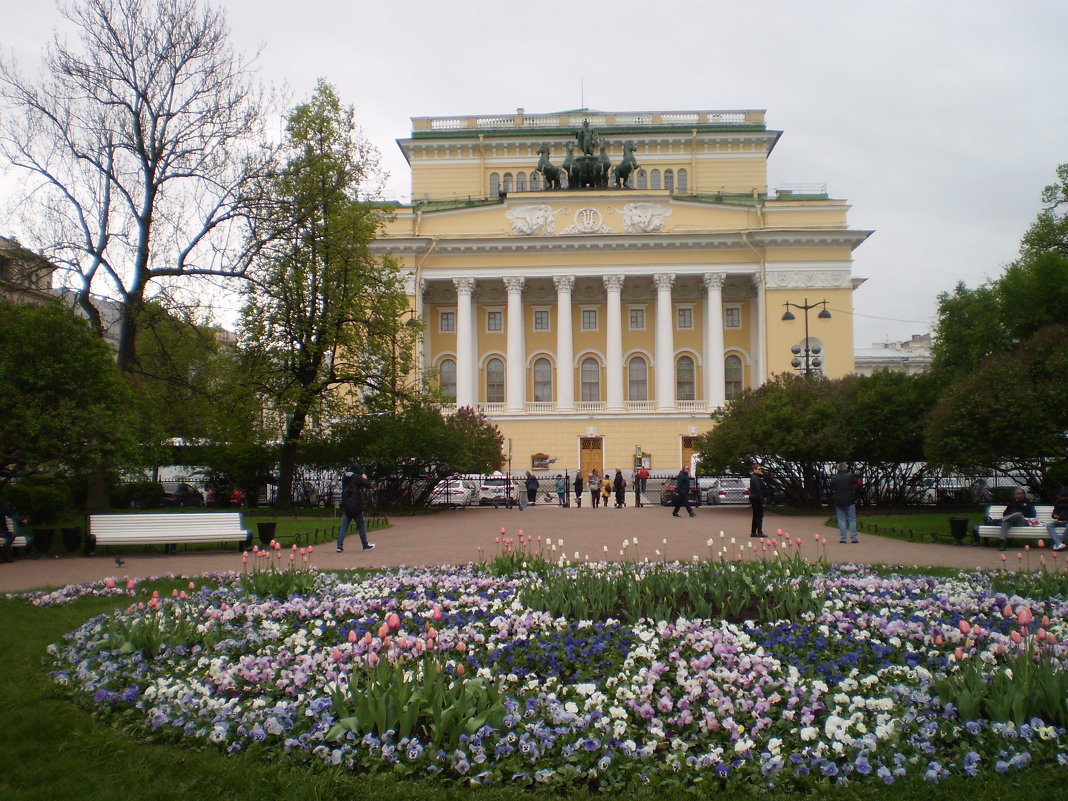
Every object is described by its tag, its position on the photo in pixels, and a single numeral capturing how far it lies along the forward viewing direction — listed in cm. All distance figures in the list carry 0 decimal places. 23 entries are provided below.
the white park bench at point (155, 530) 1611
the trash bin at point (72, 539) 1653
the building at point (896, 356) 9488
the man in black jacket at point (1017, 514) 1631
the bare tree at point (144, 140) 2153
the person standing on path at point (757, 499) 1909
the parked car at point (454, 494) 3266
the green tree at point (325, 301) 2695
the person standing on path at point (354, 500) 1706
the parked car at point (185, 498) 3275
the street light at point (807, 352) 3347
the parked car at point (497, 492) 3481
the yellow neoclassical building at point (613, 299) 5025
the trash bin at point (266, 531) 1761
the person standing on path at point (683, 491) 2658
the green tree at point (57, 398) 1600
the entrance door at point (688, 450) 4978
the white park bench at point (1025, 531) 1655
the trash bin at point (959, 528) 1755
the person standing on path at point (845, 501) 1830
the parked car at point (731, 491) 3328
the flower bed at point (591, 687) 523
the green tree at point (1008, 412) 2055
